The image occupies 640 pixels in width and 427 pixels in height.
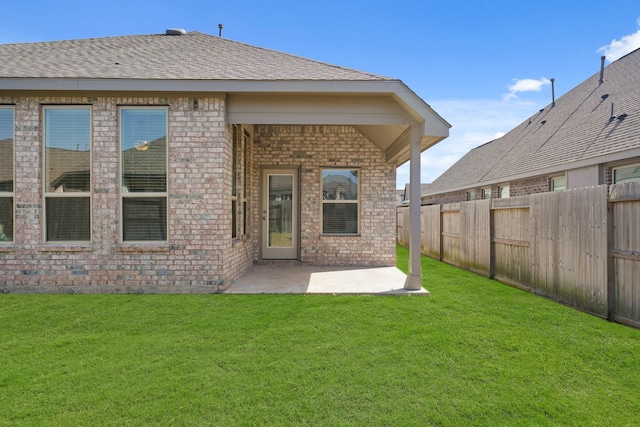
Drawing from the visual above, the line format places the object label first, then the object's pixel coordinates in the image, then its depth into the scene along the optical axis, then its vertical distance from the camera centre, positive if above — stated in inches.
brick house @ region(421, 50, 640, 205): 310.5 +85.9
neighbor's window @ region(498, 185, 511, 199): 492.4 +35.7
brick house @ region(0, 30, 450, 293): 206.1 +39.5
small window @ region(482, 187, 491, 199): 542.0 +36.2
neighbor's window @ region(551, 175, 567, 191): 377.2 +37.3
